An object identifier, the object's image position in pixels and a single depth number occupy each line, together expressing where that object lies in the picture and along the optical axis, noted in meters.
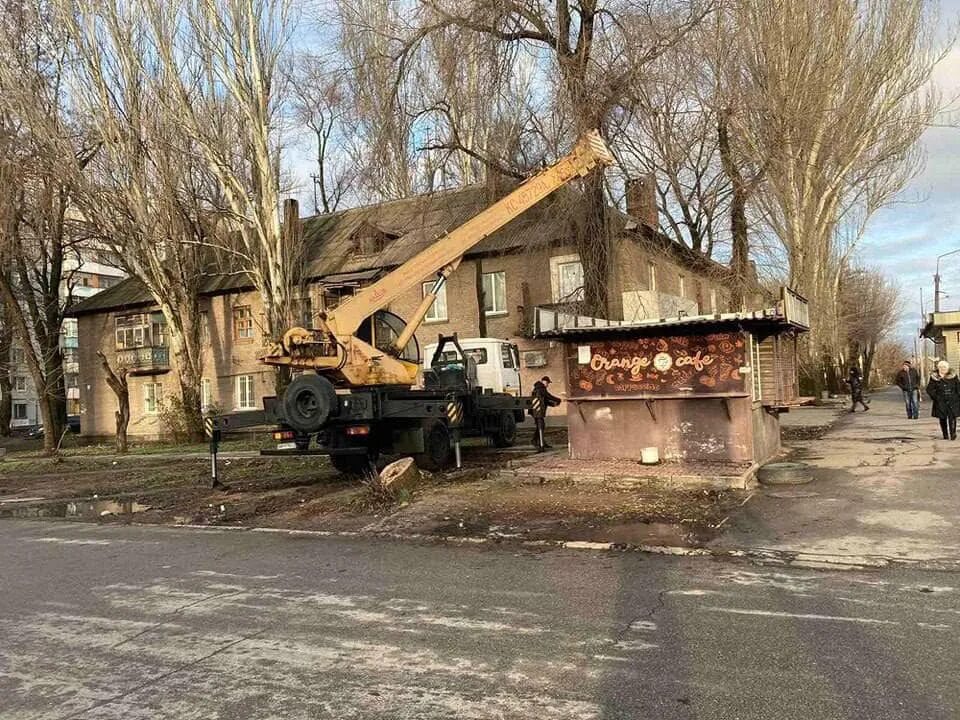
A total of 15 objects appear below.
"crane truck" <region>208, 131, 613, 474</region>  12.93
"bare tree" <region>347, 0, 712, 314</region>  16.66
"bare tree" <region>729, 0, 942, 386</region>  19.53
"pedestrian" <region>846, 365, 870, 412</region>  26.59
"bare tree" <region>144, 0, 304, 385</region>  25.80
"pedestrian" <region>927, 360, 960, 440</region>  14.94
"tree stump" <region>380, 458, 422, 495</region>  11.13
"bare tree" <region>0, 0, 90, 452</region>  25.95
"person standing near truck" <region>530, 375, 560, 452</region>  16.73
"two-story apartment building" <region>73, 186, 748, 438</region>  19.11
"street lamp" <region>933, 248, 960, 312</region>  50.86
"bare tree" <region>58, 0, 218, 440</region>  26.03
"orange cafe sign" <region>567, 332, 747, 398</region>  11.75
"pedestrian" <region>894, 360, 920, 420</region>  21.20
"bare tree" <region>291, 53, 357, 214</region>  39.31
